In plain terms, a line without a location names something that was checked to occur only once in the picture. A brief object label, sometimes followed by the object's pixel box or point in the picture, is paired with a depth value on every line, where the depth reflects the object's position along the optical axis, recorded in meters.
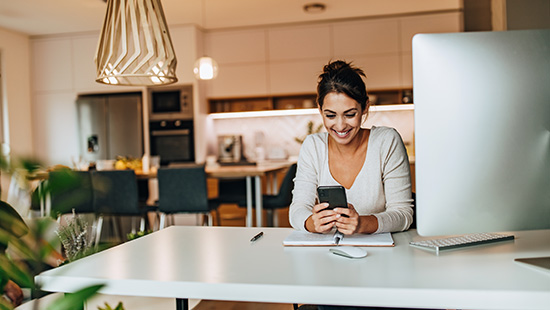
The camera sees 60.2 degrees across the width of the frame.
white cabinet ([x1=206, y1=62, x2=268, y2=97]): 5.73
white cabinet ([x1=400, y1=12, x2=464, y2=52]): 5.32
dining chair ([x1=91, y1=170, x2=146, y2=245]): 3.61
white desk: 0.81
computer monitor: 0.88
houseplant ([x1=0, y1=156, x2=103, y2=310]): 0.42
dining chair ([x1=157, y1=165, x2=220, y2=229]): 3.50
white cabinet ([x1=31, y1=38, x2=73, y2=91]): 5.90
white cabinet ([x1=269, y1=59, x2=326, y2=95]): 5.62
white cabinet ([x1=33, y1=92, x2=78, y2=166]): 5.96
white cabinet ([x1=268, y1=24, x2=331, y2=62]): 5.62
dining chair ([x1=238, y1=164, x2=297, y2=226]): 3.58
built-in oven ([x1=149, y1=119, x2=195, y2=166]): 5.62
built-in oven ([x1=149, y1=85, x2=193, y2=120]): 5.59
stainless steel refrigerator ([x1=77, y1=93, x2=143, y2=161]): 5.69
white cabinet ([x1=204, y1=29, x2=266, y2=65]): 5.72
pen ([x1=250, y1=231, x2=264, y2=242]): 1.29
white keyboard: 1.11
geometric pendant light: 1.79
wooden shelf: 5.62
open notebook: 1.19
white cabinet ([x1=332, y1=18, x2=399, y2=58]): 5.45
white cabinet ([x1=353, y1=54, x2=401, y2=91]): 5.46
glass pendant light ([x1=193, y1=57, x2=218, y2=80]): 4.27
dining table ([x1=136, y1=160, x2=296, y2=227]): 3.45
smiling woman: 1.59
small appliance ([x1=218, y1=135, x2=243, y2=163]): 5.86
